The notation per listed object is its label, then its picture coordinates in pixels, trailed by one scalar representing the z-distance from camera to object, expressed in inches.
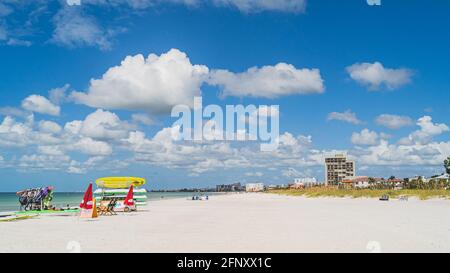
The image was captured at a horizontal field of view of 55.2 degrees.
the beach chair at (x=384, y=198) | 1805.6
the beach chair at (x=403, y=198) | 1767.8
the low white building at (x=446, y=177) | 2978.6
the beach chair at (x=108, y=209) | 875.8
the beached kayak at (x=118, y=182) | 1136.2
